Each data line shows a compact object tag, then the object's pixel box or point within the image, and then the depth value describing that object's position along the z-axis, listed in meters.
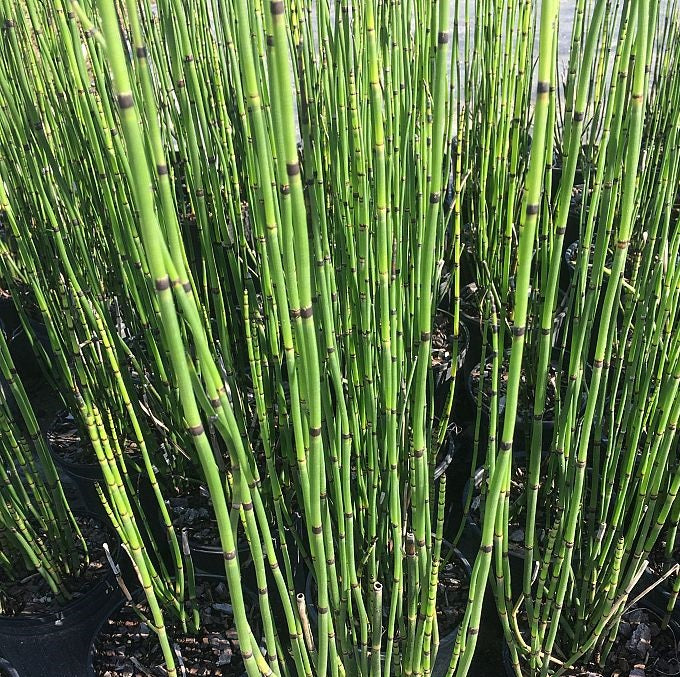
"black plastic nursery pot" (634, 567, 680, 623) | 1.14
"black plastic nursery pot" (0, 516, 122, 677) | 1.23
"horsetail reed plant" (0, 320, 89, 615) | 1.20
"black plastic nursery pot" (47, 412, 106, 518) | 1.51
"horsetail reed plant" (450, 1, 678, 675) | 0.69
